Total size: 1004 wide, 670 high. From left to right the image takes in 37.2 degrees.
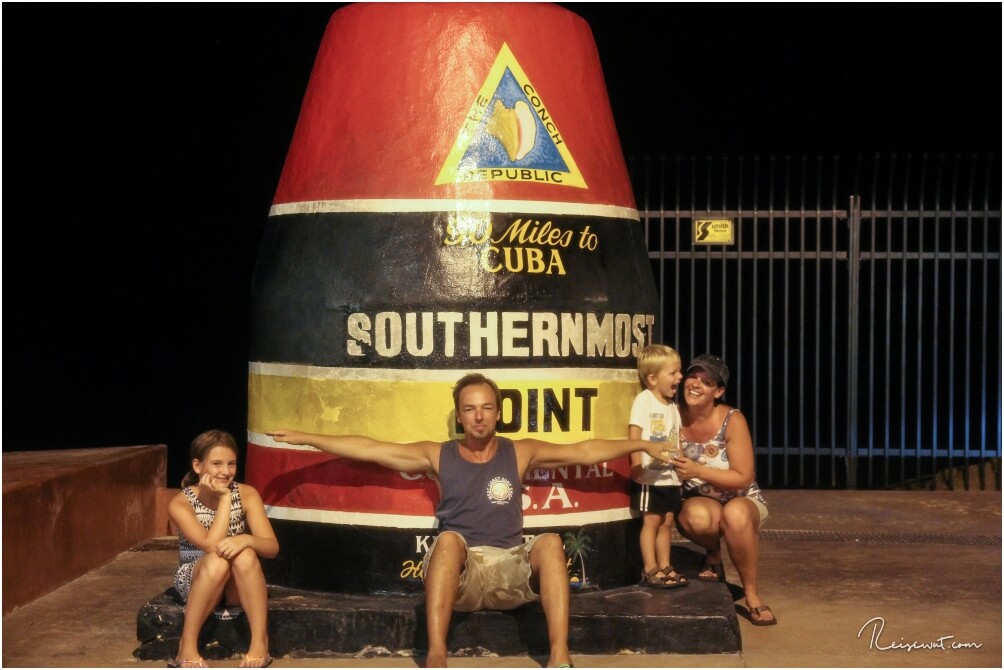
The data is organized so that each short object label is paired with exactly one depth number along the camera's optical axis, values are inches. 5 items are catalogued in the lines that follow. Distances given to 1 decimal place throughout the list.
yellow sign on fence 417.4
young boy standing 239.6
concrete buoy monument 229.3
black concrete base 216.5
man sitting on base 206.4
